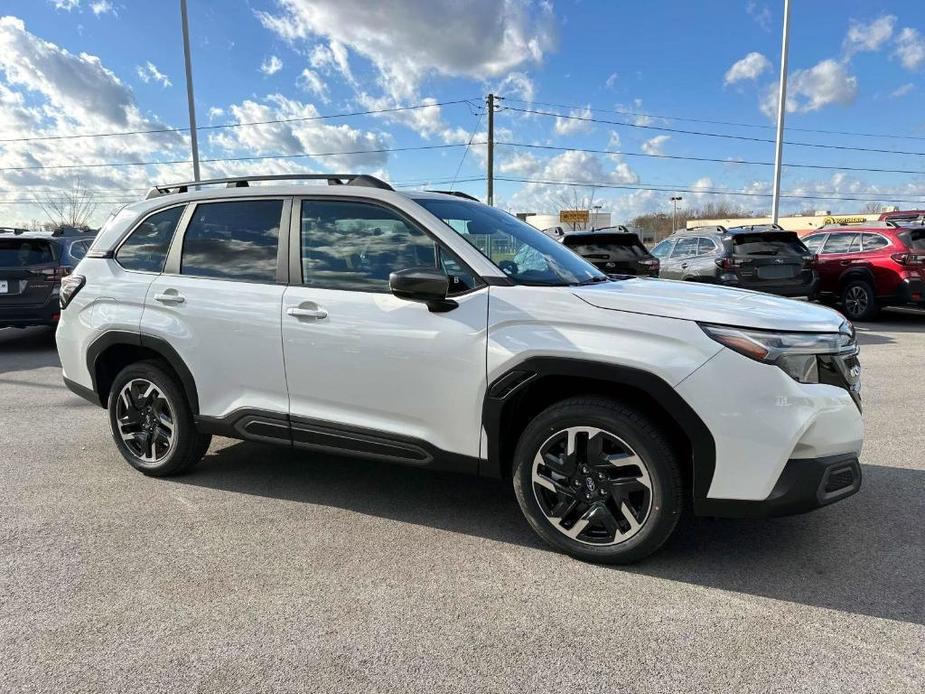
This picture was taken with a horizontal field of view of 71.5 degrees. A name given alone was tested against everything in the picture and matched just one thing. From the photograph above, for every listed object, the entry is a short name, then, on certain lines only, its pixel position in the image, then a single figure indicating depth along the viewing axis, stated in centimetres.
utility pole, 3170
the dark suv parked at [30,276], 874
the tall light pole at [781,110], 2084
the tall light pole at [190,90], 1811
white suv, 276
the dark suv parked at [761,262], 1049
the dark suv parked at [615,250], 1084
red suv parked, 1059
